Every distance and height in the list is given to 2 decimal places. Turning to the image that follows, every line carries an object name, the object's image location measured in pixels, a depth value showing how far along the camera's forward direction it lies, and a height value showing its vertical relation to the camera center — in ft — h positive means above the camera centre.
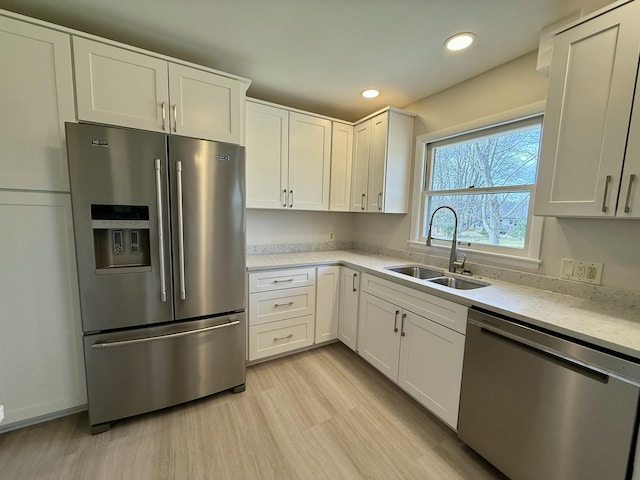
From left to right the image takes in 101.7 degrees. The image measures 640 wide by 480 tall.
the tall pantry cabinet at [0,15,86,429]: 4.70 -0.41
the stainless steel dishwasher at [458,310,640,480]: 3.27 -2.65
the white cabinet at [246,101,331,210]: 7.91 +1.81
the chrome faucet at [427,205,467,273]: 6.93 -1.03
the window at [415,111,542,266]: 6.04 +0.89
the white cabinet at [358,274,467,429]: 5.19 -2.88
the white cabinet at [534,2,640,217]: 3.83 +1.61
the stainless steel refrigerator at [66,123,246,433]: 4.89 -1.03
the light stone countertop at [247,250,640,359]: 3.43 -1.46
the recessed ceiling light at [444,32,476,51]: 5.27 +3.71
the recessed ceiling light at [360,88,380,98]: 7.80 +3.78
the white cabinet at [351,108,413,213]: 8.21 +1.84
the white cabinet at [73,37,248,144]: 5.08 +2.51
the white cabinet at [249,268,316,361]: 7.39 -2.86
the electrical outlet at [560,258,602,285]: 4.93 -0.94
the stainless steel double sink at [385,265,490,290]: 6.48 -1.60
